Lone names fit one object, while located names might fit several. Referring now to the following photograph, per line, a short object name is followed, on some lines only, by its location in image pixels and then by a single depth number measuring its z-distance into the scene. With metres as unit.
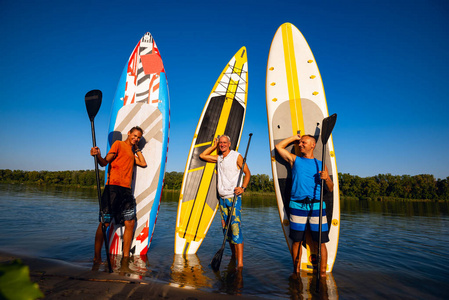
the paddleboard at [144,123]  4.69
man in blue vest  3.44
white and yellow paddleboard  4.05
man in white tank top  3.75
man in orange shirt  3.75
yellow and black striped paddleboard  4.79
